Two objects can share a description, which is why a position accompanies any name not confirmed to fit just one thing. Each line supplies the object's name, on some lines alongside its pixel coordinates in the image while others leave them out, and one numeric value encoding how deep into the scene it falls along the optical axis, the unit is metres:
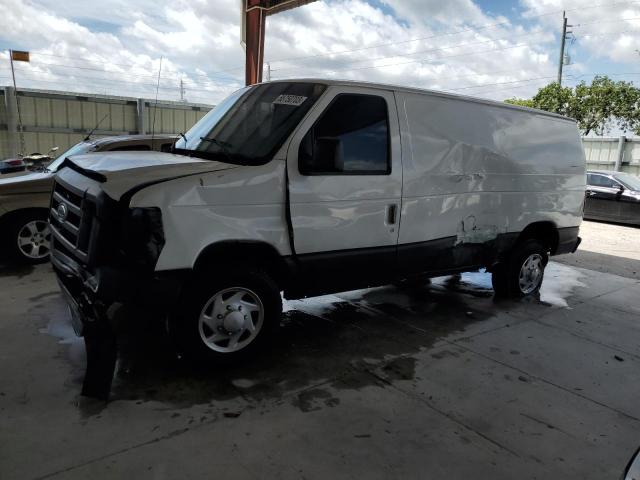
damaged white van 3.15
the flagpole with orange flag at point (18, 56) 12.54
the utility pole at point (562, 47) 35.54
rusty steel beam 13.41
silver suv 6.09
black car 13.25
